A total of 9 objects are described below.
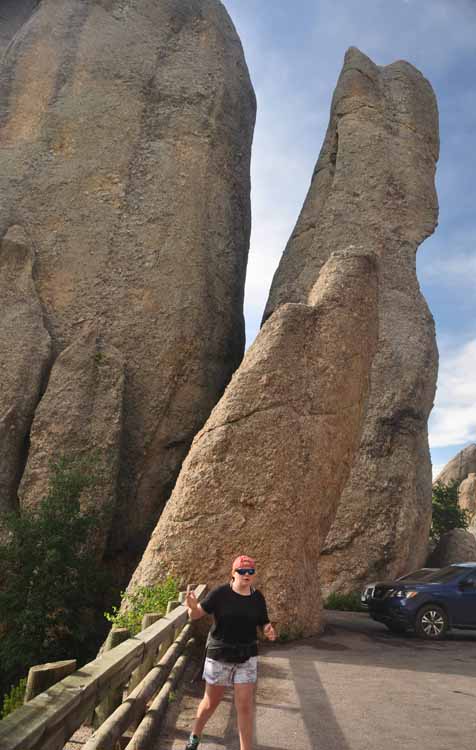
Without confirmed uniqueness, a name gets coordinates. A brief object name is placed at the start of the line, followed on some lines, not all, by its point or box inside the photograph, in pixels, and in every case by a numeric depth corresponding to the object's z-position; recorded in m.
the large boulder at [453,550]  25.50
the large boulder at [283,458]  11.30
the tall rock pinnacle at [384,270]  20.25
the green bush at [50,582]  13.18
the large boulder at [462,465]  55.28
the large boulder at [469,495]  47.81
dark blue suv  12.89
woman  4.95
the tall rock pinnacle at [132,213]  18.72
